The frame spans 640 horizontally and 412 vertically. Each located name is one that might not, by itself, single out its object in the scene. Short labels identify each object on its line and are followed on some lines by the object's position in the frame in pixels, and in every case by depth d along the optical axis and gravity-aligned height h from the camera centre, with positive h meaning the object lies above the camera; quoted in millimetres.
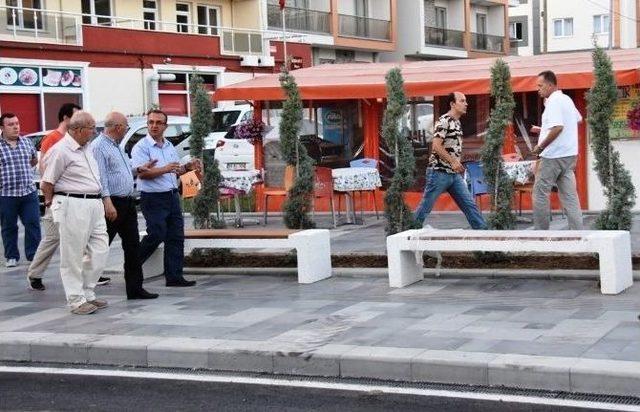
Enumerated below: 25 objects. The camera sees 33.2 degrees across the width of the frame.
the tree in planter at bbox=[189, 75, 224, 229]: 12477 -232
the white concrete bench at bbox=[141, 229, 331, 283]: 11070 -1118
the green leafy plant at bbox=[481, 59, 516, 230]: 11422 -258
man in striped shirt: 10273 -478
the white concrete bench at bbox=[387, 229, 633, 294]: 9531 -1093
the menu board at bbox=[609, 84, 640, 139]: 15955 +177
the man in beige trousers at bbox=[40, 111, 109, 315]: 9664 -502
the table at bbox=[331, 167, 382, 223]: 16062 -692
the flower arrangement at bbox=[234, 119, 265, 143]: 17891 +118
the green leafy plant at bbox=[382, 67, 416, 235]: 11727 -314
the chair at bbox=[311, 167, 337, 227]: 16234 -753
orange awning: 15664 +813
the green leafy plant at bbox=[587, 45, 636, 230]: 10672 -297
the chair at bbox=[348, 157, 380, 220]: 17000 -476
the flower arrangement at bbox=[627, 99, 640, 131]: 12719 +53
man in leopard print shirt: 12188 -459
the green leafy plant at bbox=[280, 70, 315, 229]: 12391 -277
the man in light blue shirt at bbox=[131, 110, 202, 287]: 10781 -466
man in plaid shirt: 13289 -567
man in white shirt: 11344 -308
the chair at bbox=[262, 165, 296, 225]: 15217 -885
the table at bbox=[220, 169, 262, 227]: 16422 -684
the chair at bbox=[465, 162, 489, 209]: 15695 -752
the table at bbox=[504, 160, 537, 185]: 14953 -614
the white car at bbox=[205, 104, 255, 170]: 20572 -83
